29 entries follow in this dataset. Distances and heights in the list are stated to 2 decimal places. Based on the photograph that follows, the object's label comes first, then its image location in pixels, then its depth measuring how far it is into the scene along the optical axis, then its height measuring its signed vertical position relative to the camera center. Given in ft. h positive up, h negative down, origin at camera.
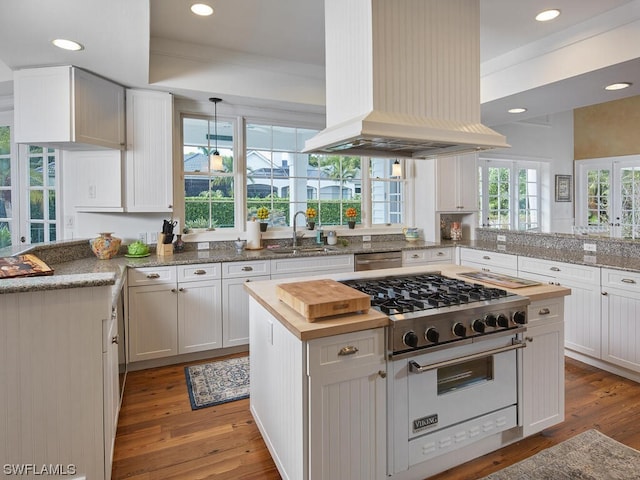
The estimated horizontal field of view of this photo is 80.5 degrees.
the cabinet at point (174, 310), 10.37 -2.15
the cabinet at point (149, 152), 11.48 +2.56
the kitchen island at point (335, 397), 5.13 -2.38
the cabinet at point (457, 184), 15.80 +2.07
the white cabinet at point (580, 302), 10.23 -1.98
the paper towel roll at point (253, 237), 13.24 -0.10
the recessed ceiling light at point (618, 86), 10.66 +4.18
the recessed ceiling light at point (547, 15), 9.47 +5.53
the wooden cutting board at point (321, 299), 5.25 -0.96
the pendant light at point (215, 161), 12.72 +2.47
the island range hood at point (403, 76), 5.98 +2.67
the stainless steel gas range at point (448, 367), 5.65 -2.18
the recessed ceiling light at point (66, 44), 8.17 +4.24
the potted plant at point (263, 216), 13.47 +0.64
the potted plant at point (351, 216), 15.23 +0.71
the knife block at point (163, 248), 11.65 -0.41
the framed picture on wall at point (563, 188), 21.79 +2.54
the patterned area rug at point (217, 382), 9.00 -3.85
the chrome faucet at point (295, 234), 13.79 -0.01
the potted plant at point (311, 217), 14.35 +0.64
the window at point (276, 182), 13.37 +2.05
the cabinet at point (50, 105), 9.56 +3.34
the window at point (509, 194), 19.54 +2.04
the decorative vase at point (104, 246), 10.85 -0.31
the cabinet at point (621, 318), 9.32 -2.21
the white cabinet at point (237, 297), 11.33 -1.92
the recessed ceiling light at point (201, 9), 9.20 +5.59
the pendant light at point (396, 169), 16.10 +2.73
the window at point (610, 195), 21.09 +2.09
